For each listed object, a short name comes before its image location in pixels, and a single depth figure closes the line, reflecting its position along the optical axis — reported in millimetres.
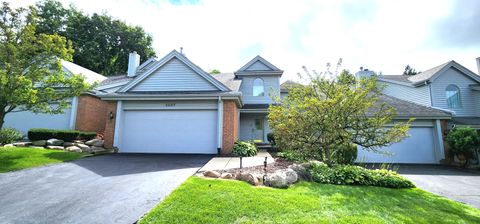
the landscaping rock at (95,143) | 11672
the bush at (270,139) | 14259
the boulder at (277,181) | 5662
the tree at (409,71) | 43781
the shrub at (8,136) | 10180
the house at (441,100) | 12641
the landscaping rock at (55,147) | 10571
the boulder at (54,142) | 10875
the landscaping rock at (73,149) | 10532
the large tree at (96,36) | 29703
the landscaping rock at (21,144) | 10273
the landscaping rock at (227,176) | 6188
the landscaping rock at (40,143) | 10759
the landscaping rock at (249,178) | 5761
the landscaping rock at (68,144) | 11094
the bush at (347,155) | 10102
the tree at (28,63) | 8531
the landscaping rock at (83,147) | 10965
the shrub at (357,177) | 6621
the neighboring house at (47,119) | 13445
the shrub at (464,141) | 11156
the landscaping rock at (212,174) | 6299
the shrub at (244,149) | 10930
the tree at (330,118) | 7547
